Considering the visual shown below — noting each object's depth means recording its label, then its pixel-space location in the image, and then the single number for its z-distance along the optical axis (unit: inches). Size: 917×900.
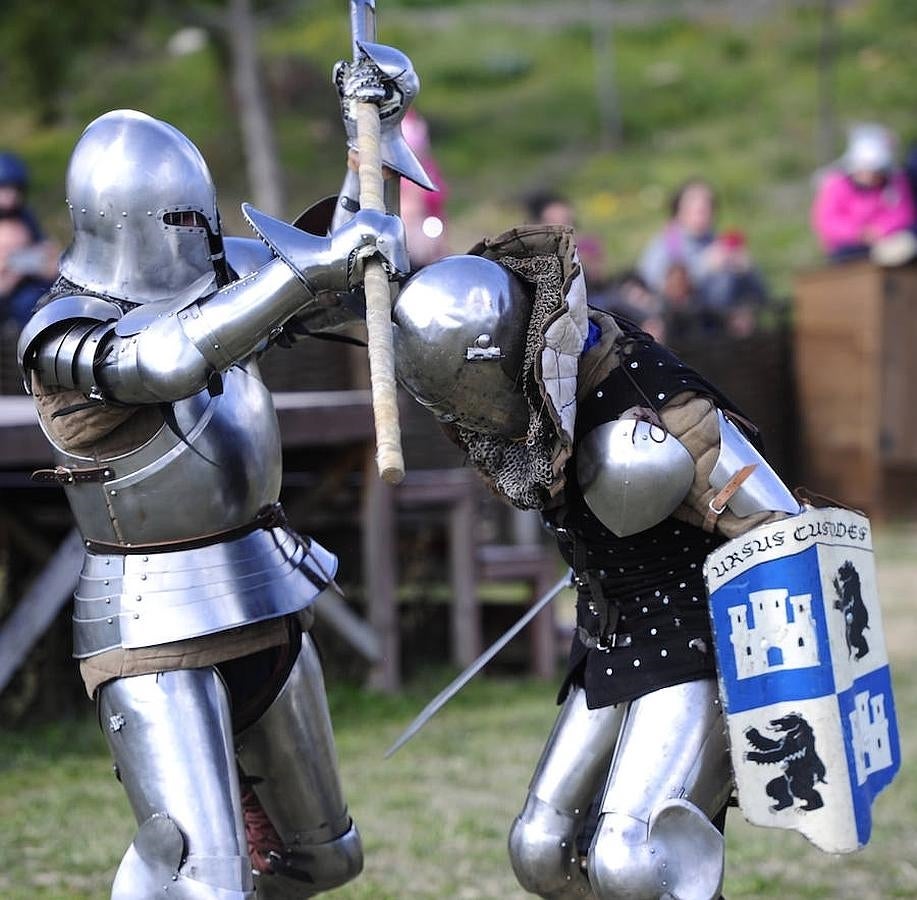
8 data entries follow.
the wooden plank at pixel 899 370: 855.7
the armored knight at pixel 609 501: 279.0
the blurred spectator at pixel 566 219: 670.5
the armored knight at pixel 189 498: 276.2
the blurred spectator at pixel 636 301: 715.4
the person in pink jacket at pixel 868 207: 863.1
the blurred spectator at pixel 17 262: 635.5
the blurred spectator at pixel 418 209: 637.9
